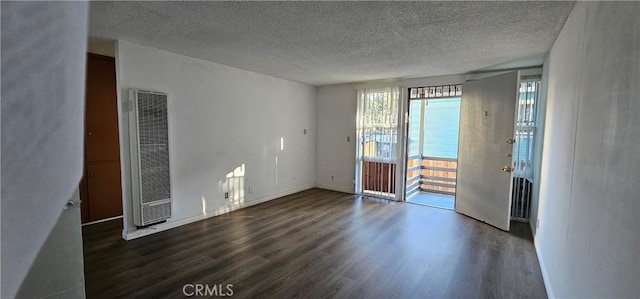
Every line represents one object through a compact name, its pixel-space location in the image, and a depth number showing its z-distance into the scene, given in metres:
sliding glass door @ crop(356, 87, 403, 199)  5.08
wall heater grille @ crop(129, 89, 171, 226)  3.17
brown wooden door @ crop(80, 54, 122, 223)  3.70
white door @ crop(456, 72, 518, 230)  3.56
